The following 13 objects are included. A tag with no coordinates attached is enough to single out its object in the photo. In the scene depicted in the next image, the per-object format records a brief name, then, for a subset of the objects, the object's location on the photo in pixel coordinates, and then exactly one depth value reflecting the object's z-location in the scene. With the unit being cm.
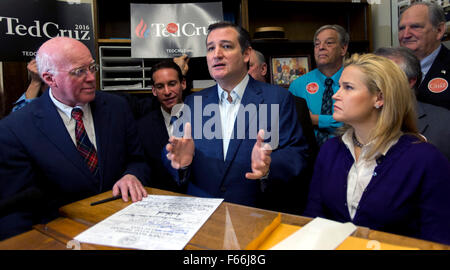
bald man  126
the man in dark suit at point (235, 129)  147
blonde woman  106
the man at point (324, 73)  250
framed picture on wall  322
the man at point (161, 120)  200
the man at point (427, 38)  212
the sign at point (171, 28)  271
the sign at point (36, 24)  224
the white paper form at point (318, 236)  68
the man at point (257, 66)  248
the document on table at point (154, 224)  75
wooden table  73
